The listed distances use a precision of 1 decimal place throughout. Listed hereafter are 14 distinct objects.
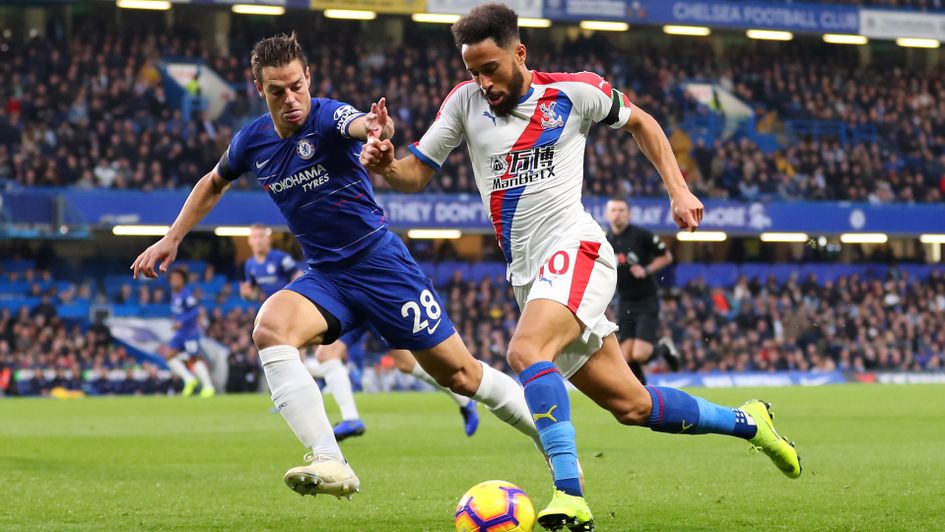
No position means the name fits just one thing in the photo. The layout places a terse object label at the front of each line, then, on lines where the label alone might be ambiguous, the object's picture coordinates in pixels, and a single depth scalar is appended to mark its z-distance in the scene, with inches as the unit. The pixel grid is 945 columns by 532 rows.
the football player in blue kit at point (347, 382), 457.7
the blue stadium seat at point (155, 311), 1127.6
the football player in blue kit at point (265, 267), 597.6
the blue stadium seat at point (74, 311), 1115.3
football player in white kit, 233.9
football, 211.6
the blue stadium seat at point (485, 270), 1291.8
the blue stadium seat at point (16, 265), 1173.1
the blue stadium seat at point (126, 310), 1125.7
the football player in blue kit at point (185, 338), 885.2
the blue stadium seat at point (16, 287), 1136.2
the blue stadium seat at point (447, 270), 1267.2
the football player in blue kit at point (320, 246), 251.8
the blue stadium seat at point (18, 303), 1109.7
